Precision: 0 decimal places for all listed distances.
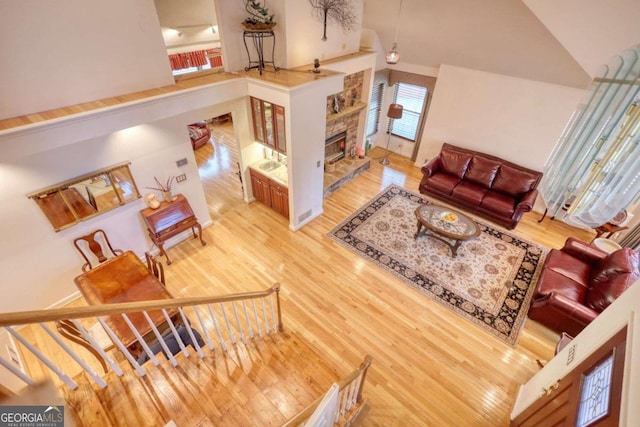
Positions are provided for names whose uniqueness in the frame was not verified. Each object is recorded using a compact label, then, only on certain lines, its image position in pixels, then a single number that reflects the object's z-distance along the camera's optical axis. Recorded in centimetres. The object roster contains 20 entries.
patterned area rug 432
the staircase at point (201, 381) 175
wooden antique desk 452
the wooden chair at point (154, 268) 375
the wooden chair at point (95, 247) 407
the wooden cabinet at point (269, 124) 467
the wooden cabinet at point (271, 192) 554
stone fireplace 641
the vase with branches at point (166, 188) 463
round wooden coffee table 492
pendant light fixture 485
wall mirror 361
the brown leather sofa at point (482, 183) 575
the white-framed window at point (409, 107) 740
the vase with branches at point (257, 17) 420
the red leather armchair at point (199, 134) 827
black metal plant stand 455
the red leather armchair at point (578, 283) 360
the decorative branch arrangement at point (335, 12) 485
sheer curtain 331
